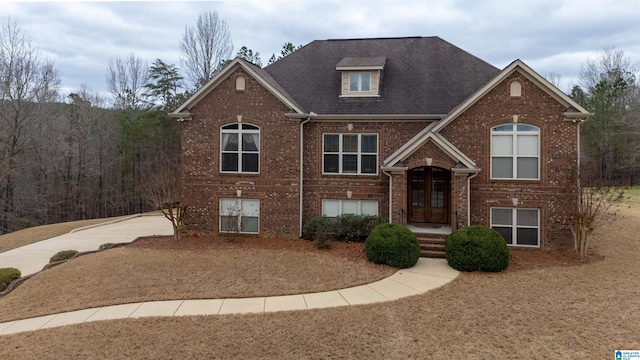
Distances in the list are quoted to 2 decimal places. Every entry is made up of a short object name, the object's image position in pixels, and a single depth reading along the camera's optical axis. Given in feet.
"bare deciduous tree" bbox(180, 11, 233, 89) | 98.58
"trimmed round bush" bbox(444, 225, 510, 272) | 32.86
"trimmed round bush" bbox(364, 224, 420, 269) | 34.32
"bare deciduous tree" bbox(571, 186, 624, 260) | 36.42
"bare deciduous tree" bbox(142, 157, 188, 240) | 43.42
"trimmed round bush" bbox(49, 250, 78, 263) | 38.95
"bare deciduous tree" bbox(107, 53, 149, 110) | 117.39
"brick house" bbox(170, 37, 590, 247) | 40.91
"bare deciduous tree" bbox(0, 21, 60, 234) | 82.28
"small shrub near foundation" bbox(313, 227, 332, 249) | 40.37
